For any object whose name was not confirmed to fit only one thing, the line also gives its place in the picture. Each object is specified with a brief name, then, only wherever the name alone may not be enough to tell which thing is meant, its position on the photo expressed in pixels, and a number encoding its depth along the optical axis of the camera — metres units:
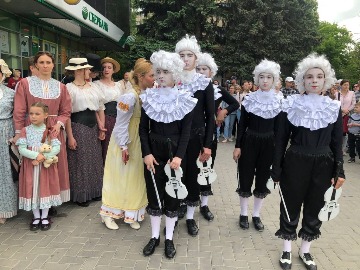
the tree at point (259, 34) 19.36
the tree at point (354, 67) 19.79
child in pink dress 3.84
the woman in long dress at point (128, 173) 3.75
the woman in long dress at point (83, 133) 4.55
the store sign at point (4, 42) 10.17
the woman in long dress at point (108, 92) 5.25
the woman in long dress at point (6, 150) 3.98
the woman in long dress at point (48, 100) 3.94
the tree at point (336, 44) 36.41
